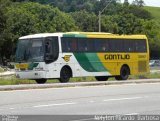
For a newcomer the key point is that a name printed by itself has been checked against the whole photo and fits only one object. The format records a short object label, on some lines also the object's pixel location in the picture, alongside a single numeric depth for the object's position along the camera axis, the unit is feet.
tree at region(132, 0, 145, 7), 624.34
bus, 112.37
